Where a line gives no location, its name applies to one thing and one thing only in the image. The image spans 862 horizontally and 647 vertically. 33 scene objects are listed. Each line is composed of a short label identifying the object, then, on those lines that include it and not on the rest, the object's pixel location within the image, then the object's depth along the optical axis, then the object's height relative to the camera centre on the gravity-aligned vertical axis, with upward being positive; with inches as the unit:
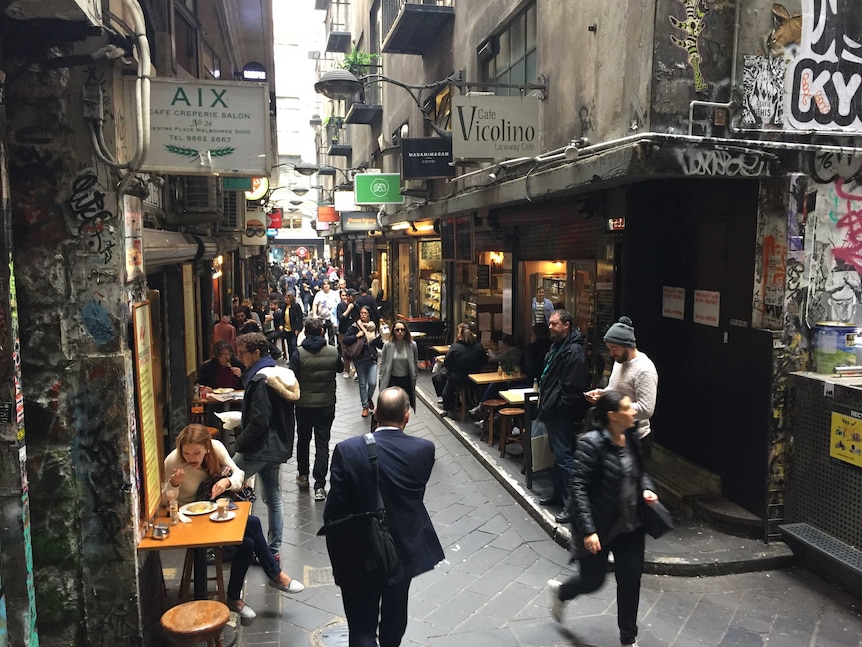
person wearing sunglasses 355.3 -58.6
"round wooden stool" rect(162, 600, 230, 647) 146.6 -84.4
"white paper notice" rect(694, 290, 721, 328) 251.8 -19.9
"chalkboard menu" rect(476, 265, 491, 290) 513.7 -15.5
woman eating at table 188.2 -65.8
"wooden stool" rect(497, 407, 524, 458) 327.9 -86.2
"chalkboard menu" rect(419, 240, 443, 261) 694.5 +7.1
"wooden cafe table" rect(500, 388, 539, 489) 285.0 -75.0
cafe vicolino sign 295.3 +60.5
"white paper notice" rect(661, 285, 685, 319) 273.6 -19.8
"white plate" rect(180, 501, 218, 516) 180.1 -70.6
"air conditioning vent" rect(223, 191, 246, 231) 472.4 +35.4
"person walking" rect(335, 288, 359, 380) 562.6 -51.6
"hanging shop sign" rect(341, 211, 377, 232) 782.5 +43.1
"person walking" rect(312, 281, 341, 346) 598.5 -46.1
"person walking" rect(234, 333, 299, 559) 214.7 -56.2
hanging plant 702.5 +218.5
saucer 175.9 -71.0
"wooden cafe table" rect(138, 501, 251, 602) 160.4 -71.5
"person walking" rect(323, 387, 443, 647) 134.6 -52.1
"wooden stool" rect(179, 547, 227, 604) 177.2 -88.4
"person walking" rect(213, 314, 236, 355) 407.8 -48.2
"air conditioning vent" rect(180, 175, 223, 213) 316.8 +31.2
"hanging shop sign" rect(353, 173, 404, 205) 596.4 +63.6
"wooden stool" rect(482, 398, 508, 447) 349.7 -83.4
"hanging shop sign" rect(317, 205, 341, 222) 1056.2 +70.0
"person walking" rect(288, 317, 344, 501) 280.5 -57.8
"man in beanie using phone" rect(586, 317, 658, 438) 217.9 -39.4
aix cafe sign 160.2 +32.6
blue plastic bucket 223.3 -30.5
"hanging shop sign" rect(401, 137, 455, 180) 421.1 +64.6
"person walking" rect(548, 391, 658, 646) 163.6 -61.1
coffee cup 177.8 -69.1
